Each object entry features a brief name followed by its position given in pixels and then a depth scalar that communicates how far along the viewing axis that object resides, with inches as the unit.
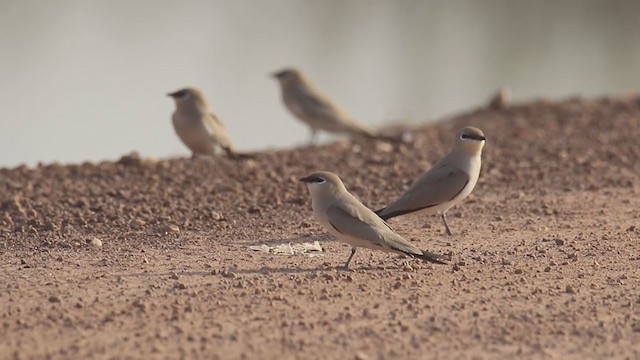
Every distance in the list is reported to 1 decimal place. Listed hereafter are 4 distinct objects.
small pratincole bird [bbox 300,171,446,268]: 622.8
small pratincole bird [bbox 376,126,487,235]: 721.6
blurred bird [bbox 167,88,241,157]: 955.3
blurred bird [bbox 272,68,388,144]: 1105.4
